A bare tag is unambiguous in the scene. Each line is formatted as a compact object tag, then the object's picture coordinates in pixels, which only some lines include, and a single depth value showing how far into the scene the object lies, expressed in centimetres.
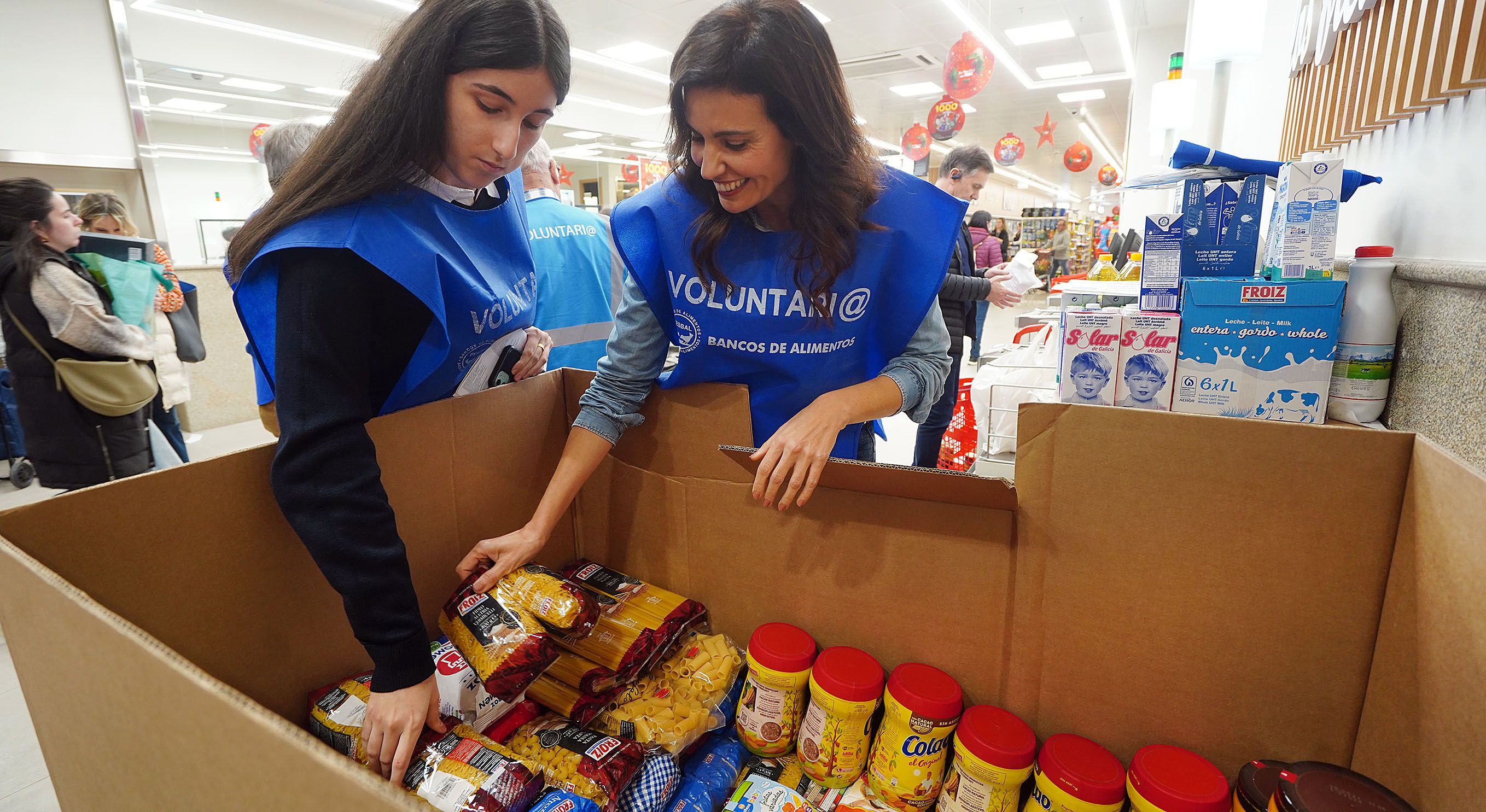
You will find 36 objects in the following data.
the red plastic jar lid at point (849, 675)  95
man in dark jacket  331
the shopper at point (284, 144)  164
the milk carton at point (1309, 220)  112
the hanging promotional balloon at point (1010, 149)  998
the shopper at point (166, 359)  369
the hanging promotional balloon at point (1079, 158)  1024
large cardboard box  59
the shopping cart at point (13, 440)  410
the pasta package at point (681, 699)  100
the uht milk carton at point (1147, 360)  119
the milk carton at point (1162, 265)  123
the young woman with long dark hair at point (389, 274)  77
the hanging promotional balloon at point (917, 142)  993
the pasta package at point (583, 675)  104
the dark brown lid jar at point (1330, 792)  68
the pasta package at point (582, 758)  89
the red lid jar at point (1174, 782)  77
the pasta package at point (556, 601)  103
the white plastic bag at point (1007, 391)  209
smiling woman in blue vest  104
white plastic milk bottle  107
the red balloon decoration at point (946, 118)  722
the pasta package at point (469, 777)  79
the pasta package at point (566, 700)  104
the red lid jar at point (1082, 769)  81
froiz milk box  110
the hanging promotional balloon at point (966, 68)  643
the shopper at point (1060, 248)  1280
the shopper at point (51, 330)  267
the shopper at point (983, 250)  534
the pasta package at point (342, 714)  89
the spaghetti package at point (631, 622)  106
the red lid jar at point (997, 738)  85
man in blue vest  213
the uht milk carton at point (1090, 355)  124
